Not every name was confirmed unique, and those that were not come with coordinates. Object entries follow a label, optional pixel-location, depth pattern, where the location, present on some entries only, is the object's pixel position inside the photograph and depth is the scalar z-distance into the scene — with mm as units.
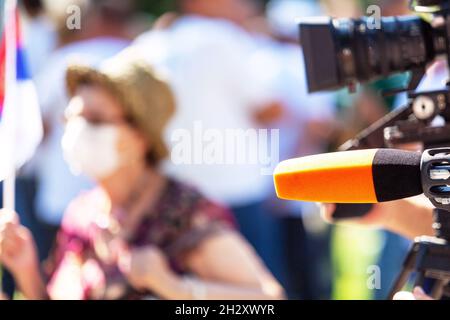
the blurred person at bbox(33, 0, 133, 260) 6117
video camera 2867
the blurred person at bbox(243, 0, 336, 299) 6504
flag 3512
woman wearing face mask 4027
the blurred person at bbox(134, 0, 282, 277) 5867
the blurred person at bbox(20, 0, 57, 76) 6480
